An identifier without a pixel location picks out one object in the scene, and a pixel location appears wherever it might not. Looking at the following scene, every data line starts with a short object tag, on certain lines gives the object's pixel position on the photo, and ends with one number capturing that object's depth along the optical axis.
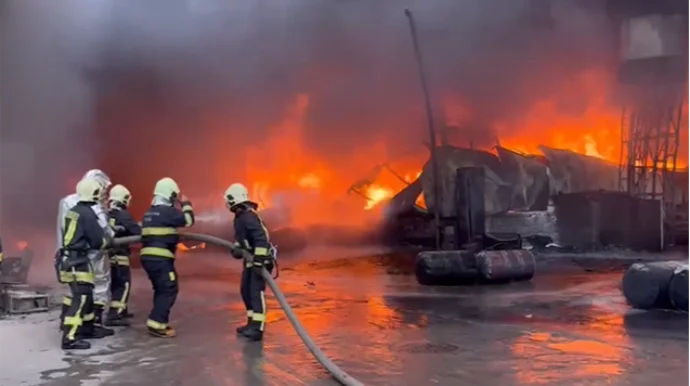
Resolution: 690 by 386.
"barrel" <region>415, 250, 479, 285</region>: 11.02
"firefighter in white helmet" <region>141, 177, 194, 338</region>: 6.77
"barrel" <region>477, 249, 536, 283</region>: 11.12
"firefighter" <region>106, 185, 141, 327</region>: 7.62
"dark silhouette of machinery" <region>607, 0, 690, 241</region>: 17.00
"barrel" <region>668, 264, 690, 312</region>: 8.13
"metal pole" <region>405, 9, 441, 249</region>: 14.52
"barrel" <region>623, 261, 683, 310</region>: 8.37
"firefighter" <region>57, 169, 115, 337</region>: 6.89
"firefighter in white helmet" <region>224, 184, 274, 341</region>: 6.68
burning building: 14.09
